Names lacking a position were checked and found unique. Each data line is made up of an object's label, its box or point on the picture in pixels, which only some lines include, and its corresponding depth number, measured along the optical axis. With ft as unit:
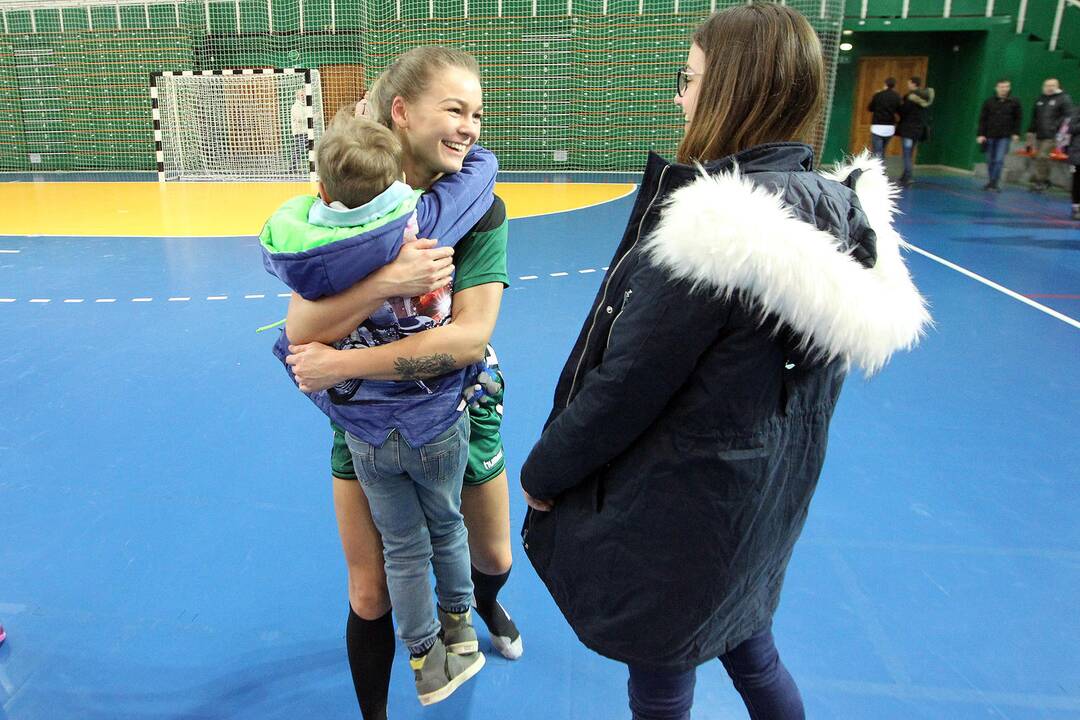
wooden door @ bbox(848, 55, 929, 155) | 50.85
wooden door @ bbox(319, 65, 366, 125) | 47.75
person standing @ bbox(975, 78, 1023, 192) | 34.50
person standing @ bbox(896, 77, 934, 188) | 37.74
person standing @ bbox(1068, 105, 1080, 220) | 27.35
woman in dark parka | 3.28
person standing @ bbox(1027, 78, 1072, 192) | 33.37
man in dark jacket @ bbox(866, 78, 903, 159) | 37.68
